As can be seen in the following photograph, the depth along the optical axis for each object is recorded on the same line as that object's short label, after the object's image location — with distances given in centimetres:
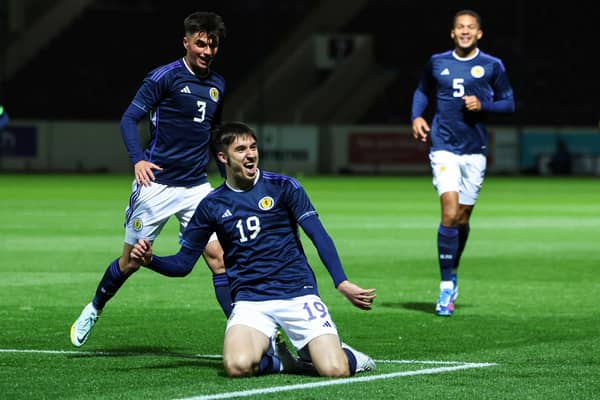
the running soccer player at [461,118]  2464
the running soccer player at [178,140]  1927
